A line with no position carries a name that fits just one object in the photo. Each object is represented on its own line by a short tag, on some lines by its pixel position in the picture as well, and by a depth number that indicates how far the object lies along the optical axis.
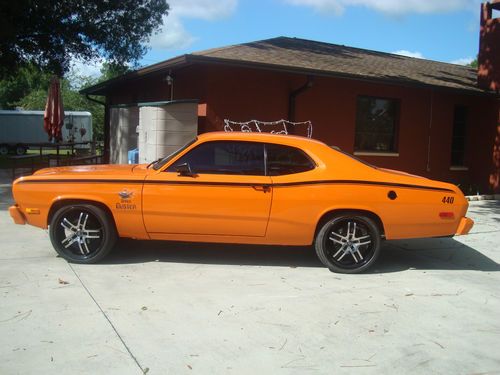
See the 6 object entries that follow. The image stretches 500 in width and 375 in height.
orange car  5.73
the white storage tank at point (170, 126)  9.86
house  10.63
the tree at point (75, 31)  17.67
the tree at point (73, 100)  45.62
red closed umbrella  13.27
